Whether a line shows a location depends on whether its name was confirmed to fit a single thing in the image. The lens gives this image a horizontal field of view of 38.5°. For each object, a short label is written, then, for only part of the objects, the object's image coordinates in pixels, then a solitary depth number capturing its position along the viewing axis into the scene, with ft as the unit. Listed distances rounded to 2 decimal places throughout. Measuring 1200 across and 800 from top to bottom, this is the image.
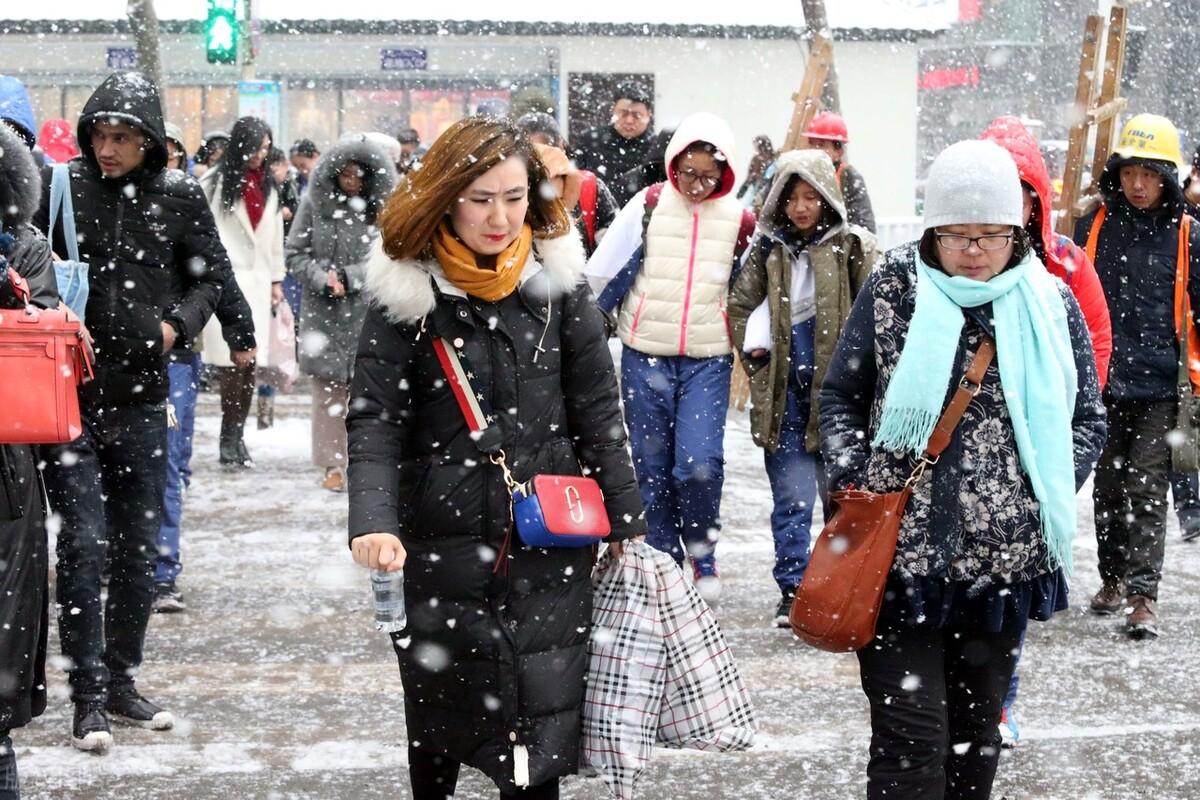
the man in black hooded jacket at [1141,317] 22.62
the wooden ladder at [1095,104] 29.45
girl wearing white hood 22.93
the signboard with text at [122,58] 88.02
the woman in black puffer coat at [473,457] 12.14
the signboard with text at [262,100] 63.16
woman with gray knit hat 12.72
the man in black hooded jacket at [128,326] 17.97
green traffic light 58.95
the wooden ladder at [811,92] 41.81
